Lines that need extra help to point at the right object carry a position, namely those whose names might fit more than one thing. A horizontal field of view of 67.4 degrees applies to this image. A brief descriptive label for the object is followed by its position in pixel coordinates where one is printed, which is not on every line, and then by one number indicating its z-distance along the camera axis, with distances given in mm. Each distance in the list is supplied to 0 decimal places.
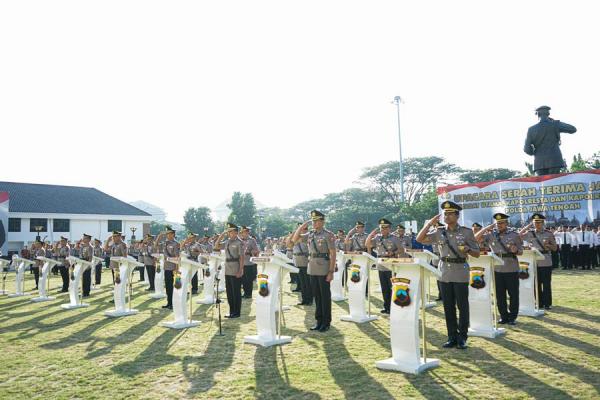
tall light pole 36844
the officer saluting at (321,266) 8117
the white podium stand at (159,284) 13547
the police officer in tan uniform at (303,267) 11555
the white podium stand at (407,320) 5430
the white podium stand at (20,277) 15938
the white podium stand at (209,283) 12508
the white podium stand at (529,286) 8891
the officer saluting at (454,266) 6477
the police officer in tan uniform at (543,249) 9336
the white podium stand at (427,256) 9866
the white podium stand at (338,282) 12211
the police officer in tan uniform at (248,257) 12070
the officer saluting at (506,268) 8164
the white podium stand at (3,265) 16631
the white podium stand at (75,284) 11953
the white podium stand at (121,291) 10516
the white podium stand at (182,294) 8836
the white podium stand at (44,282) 13945
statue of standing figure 18377
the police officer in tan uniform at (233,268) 9719
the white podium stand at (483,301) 7234
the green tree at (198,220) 54531
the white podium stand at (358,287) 8859
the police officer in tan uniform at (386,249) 9781
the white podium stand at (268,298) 7109
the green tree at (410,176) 52219
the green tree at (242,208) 54125
